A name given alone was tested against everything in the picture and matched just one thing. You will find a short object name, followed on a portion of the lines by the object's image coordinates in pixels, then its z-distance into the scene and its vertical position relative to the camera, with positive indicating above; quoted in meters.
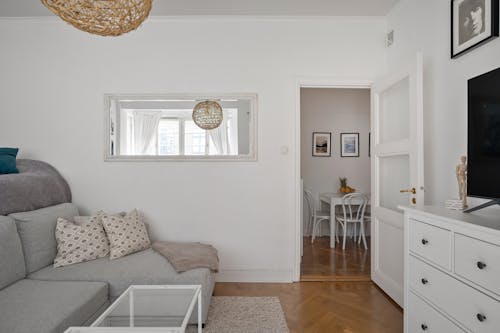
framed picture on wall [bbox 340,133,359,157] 5.17 +0.39
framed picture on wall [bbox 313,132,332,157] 5.18 +0.43
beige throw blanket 2.31 -0.79
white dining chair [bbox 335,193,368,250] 4.22 -0.66
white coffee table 1.61 -0.87
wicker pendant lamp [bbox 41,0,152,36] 1.31 +0.74
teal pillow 2.54 +0.04
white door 2.18 +0.02
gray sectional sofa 1.61 -0.83
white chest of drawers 1.21 -0.54
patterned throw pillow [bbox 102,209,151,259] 2.53 -0.65
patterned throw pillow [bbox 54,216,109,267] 2.36 -0.67
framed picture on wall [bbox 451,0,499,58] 1.71 +0.94
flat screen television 1.45 +0.16
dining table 4.27 -0.58
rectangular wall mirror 3.09 +0.38
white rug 2.12 -1.23
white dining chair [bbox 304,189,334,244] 4.55 -0.79
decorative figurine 1.74 -0.07
